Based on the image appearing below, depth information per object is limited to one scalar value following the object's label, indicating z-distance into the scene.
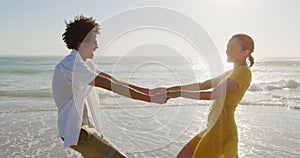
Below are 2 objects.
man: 2.77
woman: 3.20
